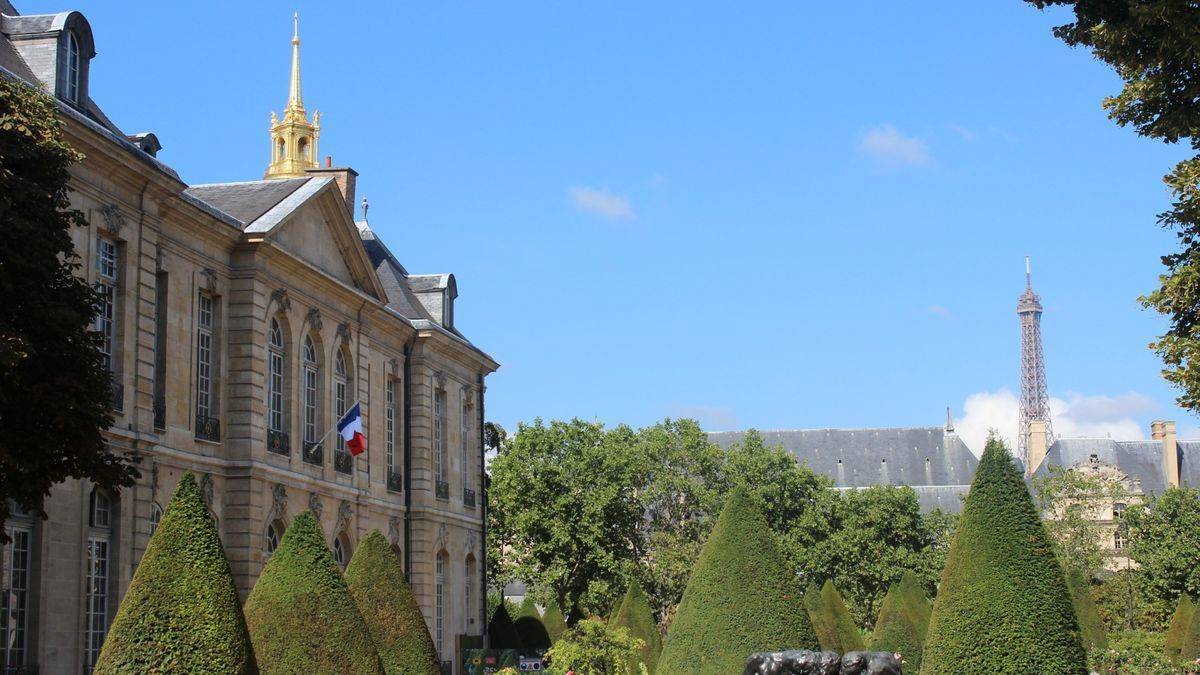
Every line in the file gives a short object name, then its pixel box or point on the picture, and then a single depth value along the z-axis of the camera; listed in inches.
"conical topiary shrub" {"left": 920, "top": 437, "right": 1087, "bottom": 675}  781.3
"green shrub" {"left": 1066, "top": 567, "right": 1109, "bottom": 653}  1599.7
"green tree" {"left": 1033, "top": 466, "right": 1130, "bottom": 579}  2239.2
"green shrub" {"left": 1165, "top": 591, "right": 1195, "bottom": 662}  1591.8
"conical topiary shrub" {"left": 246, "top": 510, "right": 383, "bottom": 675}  753.6
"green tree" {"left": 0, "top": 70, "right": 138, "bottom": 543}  681.6
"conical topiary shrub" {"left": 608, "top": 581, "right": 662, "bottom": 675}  1505.9
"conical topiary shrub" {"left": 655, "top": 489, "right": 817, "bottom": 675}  815.1
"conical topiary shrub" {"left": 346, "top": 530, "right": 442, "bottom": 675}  892.6
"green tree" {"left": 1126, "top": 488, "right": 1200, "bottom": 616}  2170.3
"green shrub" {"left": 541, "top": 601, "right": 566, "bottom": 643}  1982.0
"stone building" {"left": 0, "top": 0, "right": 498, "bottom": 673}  946.1
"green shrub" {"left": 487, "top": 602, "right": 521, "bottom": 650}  1788.9
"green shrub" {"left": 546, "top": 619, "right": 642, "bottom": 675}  1161.4
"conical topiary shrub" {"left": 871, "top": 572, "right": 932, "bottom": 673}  1449.3
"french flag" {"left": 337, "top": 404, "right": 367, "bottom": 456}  1314.0
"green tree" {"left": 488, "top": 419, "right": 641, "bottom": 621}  2091.5
